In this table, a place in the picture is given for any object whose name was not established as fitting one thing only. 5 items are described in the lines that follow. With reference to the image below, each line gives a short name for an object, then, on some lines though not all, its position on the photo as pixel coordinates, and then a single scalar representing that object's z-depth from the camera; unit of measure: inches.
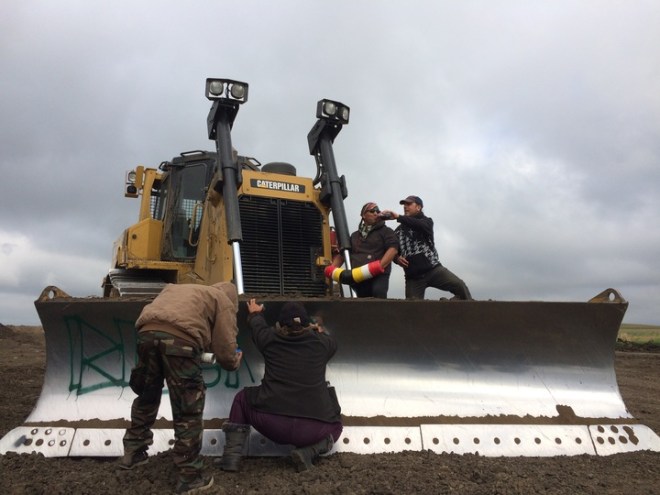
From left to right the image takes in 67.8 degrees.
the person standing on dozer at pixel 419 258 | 196.2
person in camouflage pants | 111.6
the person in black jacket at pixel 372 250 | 191.5
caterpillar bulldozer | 135.3
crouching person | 123.8
